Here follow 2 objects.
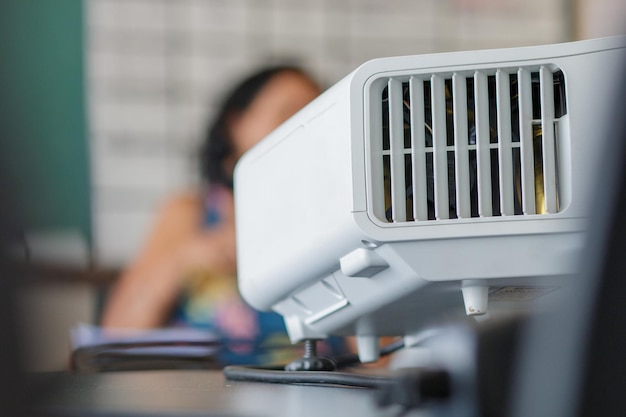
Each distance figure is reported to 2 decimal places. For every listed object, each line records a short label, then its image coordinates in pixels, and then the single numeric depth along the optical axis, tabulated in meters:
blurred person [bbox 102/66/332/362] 2.69
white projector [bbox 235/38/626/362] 0.78
